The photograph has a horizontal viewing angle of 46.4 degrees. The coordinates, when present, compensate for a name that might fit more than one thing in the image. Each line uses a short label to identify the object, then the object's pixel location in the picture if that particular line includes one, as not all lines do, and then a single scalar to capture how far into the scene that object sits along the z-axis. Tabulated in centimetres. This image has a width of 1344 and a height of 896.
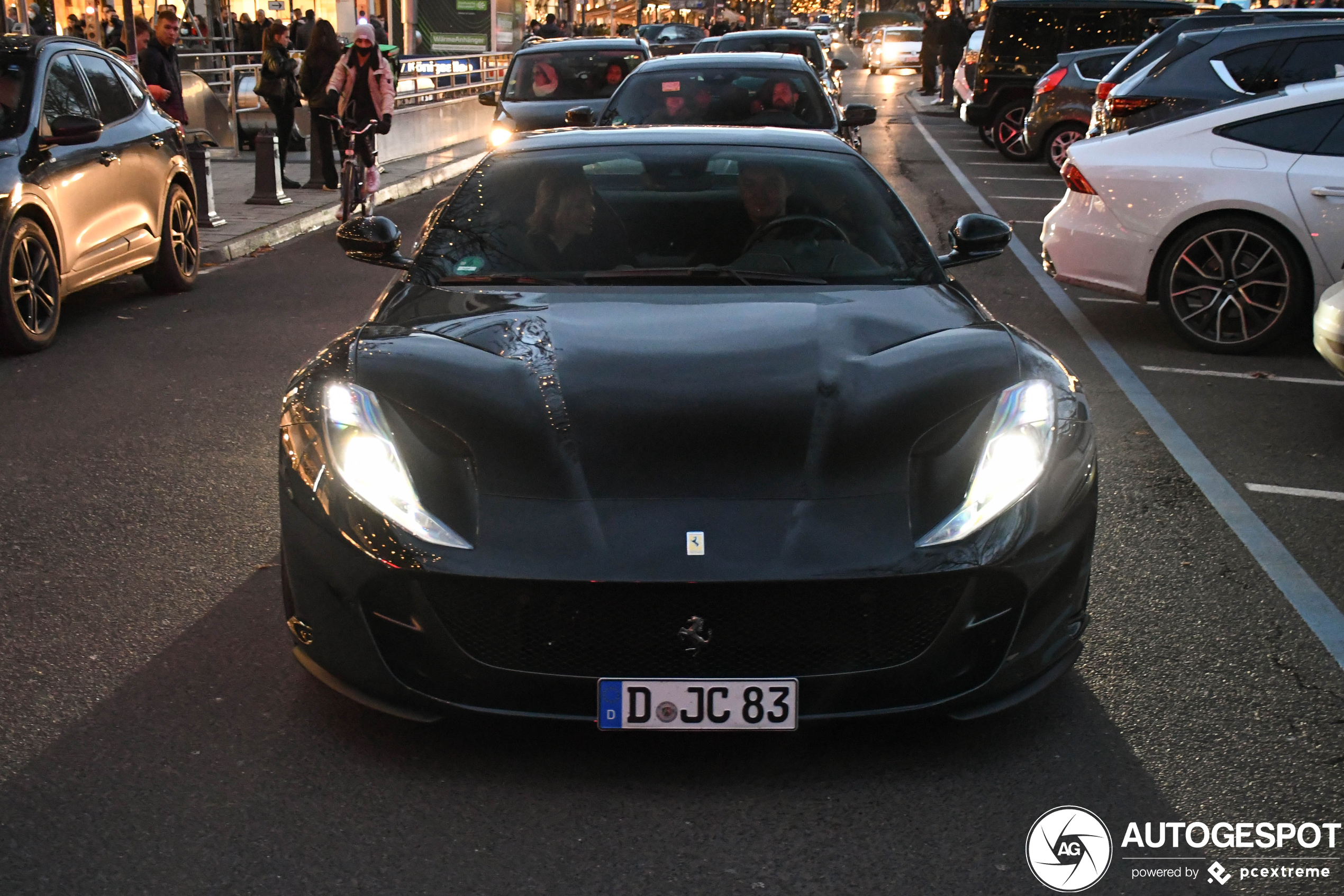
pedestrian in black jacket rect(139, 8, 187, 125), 1519
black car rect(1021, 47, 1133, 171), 2019
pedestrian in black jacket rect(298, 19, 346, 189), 1645
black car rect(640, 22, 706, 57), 5556
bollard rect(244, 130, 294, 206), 1552
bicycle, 1484
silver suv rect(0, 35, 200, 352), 882
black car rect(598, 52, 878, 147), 1222
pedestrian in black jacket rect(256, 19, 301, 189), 1783
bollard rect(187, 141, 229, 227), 1412
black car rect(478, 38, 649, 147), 1875
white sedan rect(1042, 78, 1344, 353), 873
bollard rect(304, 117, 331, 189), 1761
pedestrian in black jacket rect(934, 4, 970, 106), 3512
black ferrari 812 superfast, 337
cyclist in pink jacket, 1473
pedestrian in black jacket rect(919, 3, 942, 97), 3750
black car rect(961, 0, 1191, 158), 2266
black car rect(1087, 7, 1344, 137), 1506
